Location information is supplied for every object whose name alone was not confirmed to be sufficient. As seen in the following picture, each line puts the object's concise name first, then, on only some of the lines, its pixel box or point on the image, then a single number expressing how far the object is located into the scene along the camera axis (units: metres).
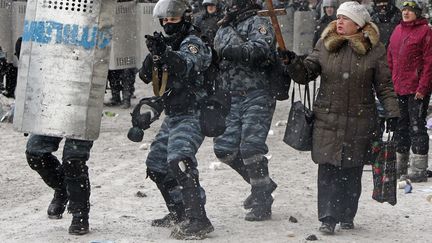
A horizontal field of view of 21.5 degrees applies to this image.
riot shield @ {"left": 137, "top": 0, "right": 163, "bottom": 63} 16.91
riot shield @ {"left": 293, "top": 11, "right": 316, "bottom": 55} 20.88
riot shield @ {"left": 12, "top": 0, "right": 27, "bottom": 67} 16.69
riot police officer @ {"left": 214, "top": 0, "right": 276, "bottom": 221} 8.88
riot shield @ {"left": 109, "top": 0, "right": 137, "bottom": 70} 16.67
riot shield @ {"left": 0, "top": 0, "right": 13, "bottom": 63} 16.77
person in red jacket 10.65
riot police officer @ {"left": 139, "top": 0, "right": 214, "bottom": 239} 7.93
